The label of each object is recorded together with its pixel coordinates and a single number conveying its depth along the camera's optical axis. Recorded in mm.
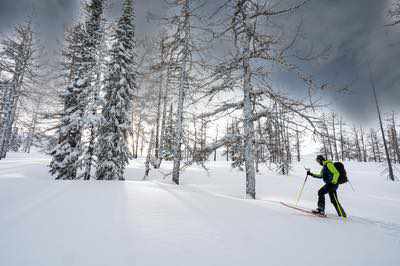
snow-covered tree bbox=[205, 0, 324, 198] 6496
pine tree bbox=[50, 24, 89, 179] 10625
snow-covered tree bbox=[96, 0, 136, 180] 10883
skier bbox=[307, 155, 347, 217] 4956
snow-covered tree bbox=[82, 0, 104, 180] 9930
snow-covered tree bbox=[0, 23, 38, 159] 17188
